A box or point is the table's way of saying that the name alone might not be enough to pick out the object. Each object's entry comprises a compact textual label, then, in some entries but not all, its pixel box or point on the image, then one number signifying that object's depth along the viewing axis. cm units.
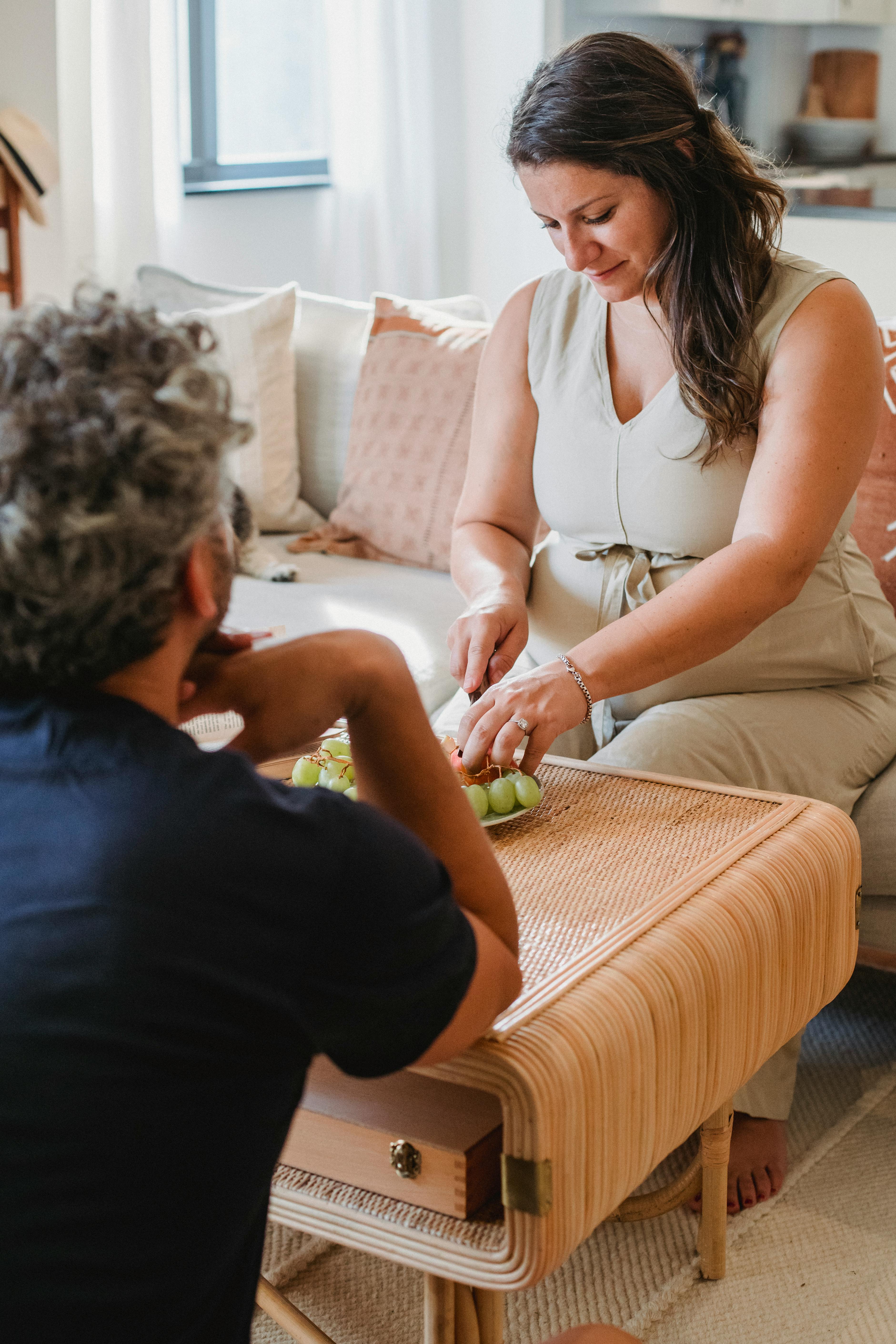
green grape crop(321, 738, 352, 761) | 267
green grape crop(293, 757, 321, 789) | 268
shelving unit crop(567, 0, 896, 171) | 465
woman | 283
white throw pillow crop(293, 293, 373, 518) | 406
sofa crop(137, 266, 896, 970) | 298
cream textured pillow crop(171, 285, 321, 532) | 403
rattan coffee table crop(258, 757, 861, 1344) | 231
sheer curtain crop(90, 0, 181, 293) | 470
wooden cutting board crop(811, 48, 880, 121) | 470
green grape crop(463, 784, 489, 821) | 262
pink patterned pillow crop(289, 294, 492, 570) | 382
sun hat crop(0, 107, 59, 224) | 456
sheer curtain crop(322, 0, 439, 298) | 555
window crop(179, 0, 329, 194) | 546
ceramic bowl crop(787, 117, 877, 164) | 474
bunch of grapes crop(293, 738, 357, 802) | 265
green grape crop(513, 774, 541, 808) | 264
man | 175
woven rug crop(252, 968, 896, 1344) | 274
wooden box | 237
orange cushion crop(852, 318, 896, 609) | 326
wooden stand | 468
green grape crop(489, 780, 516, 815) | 263
